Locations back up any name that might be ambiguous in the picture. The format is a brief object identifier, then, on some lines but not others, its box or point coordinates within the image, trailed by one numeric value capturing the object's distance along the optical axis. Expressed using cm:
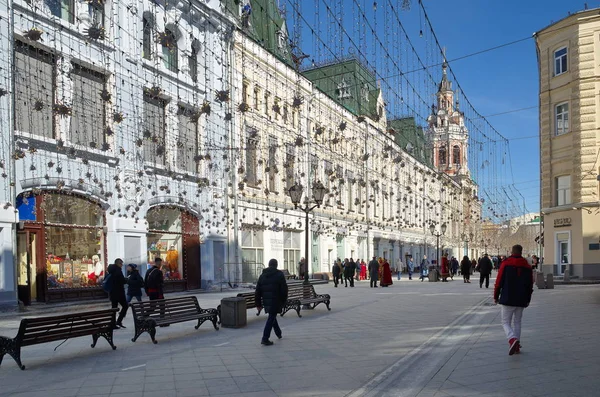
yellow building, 3084
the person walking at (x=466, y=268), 3350
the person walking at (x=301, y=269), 3214
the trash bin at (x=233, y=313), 1301
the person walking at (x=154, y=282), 1354
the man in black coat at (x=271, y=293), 1051
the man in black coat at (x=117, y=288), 1296
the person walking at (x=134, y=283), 1418
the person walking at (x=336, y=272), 3048
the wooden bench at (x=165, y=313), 1082
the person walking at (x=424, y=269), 4008
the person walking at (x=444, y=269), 3612
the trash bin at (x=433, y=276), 3631
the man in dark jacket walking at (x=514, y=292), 902
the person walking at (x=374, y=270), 2961
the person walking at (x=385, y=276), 3033
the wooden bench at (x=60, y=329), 854
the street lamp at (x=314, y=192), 1909
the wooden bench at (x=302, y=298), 1513
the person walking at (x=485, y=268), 2603
